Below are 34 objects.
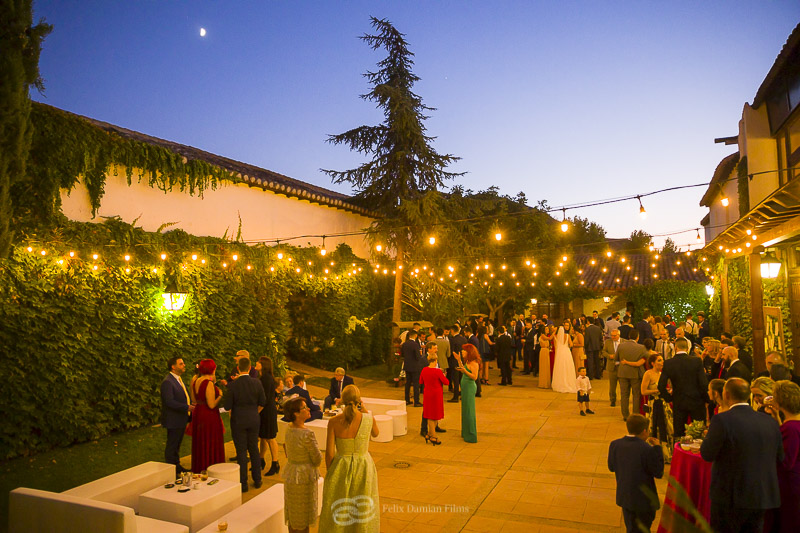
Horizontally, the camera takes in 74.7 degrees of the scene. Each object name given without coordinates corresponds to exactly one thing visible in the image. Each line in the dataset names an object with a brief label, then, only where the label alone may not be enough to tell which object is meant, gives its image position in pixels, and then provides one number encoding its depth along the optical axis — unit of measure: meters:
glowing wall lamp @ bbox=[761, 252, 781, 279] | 9.67
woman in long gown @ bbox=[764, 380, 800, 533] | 3.95
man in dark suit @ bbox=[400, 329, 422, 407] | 11.84
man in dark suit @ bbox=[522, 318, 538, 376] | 16.31
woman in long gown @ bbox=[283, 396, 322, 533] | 4.65
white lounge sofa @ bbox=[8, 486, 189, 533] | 4.50
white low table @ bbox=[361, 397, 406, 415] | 9.88
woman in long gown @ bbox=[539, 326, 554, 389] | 13.78
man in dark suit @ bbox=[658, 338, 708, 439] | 6.92
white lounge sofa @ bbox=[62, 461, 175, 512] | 5.46
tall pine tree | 15.44
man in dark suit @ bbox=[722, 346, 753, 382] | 6.64
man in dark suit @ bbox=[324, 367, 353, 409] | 8.78
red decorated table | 4.61
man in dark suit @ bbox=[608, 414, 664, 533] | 4.37
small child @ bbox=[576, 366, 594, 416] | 10.32
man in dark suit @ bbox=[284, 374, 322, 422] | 8.27
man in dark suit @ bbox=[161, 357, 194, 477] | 6.76
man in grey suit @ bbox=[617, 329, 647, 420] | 9.17
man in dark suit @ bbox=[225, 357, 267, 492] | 6.54
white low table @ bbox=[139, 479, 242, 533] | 5.06
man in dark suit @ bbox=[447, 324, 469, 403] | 12.49
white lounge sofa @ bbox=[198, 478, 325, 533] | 4.74
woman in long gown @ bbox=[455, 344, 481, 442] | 8.69
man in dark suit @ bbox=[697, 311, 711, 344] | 15.56
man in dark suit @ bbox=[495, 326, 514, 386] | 14.40
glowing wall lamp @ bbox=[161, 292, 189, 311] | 10.47
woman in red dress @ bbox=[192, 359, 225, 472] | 6.64
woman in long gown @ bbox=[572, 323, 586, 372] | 13.72
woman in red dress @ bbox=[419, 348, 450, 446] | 8.86
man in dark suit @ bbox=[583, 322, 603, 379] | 14.13
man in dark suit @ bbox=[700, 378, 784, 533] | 3.85
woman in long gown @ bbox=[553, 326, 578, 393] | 13.25
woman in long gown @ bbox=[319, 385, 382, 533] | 4.51
